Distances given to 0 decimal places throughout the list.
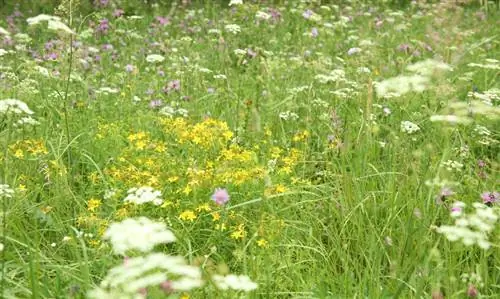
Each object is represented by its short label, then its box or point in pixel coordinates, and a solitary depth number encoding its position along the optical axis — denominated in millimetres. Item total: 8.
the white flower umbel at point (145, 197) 1800
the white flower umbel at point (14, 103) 2045
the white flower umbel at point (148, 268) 1233
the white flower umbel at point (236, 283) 1461
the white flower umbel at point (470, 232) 1693
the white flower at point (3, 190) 2216
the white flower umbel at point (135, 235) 1334
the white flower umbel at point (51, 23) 2286
